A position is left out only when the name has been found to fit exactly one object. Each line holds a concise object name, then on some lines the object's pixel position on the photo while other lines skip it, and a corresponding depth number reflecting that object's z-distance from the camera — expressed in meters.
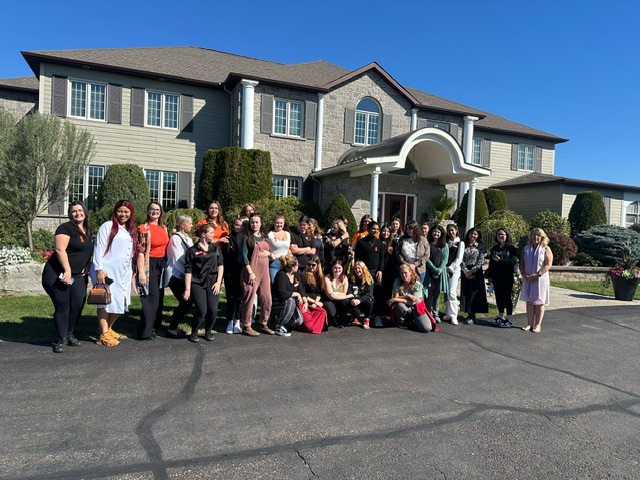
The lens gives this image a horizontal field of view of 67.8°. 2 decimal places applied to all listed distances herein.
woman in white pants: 8.23
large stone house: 16.91
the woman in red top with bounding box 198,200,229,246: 6.95
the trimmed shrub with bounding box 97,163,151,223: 16.16
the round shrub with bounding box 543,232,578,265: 17.17
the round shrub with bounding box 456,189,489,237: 19.89
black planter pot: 12.02
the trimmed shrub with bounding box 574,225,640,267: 18.00
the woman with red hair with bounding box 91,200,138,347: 5.76
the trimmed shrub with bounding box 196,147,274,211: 15.88
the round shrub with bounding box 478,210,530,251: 17.20
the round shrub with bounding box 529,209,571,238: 19.89
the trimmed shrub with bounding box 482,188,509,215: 21.38
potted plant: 12.02
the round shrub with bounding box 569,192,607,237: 20.66
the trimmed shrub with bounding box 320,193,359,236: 16.92
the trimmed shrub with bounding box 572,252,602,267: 18.23
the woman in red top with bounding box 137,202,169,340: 6.08
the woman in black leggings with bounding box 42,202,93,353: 5.49
